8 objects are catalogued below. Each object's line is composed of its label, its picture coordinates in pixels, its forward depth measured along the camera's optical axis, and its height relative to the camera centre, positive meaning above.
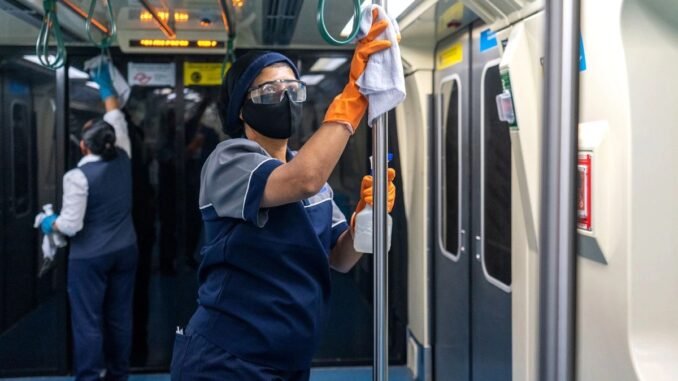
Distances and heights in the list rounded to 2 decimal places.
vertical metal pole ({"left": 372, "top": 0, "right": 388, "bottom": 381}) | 1.49 -0.13
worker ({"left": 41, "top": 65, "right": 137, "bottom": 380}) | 4.27 -0.37
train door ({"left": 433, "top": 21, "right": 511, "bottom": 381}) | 3.39 -0.17
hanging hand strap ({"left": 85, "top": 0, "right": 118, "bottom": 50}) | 2.75 +0.61
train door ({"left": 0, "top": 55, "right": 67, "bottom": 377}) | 4.90 -0.42
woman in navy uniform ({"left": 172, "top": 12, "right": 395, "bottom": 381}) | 1.92 -0.21
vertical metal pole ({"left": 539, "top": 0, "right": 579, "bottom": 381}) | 1.26 -0.02
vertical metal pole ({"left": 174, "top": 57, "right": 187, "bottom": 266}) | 4.96 +0.20
